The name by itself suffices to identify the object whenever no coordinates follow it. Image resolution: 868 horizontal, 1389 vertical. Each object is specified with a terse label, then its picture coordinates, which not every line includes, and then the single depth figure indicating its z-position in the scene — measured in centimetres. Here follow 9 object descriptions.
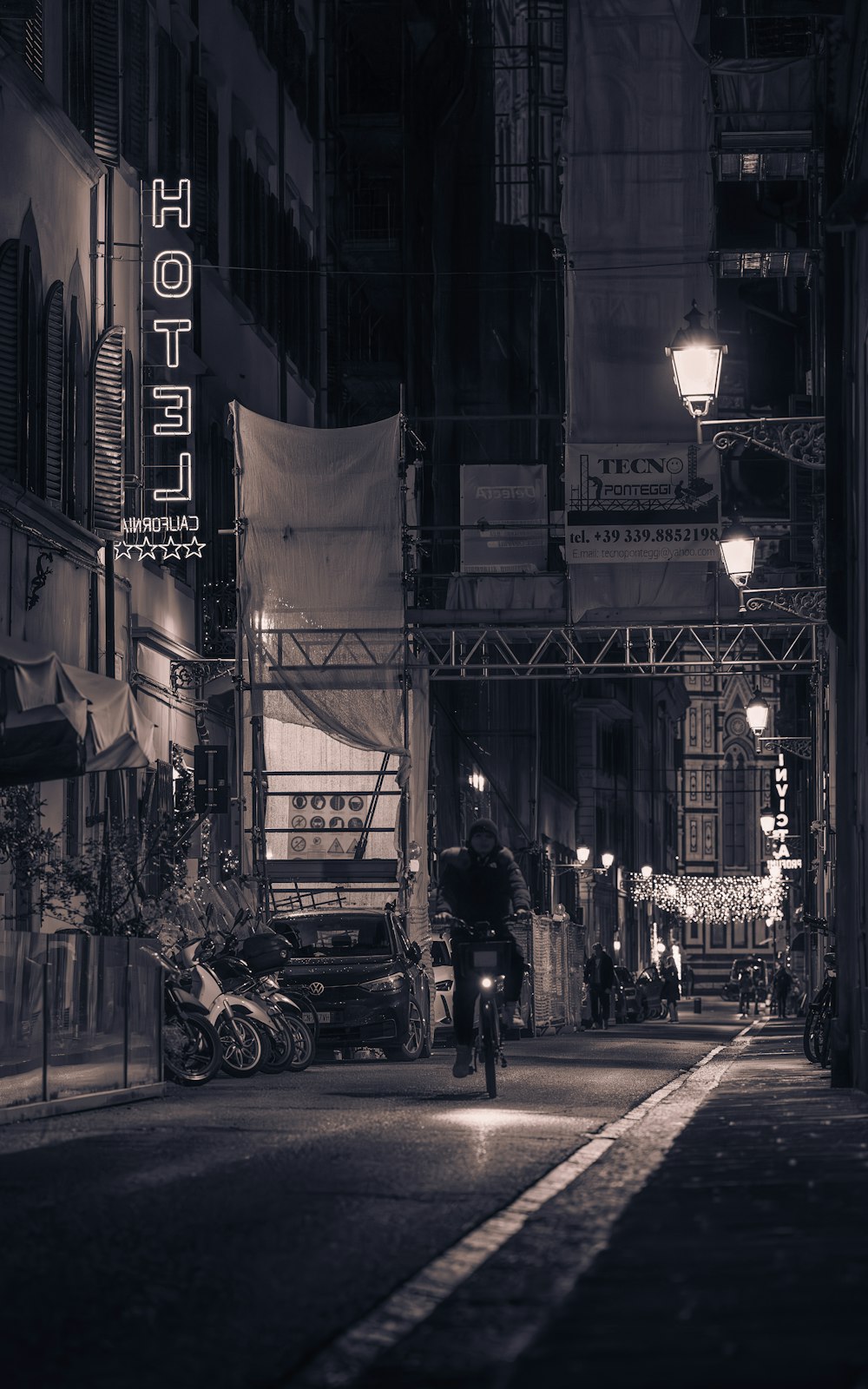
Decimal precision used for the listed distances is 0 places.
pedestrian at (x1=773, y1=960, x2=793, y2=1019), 6406
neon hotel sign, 2856
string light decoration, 9306
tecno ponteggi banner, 3222
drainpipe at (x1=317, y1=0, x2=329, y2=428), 4266
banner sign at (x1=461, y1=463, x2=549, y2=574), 3616
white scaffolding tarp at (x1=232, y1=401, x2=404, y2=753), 3438
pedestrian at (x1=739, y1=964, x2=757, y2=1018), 7538
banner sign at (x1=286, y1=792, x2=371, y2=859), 3481
